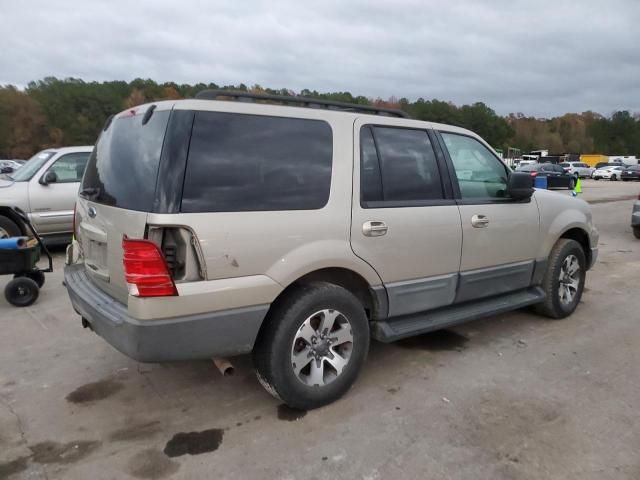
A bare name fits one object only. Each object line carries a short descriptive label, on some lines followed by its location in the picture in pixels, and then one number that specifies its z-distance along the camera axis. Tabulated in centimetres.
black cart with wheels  534
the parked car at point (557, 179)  2525
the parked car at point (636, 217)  1002
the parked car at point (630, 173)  3925
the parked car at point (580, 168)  4428
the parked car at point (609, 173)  4072
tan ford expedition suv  273
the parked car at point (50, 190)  802
